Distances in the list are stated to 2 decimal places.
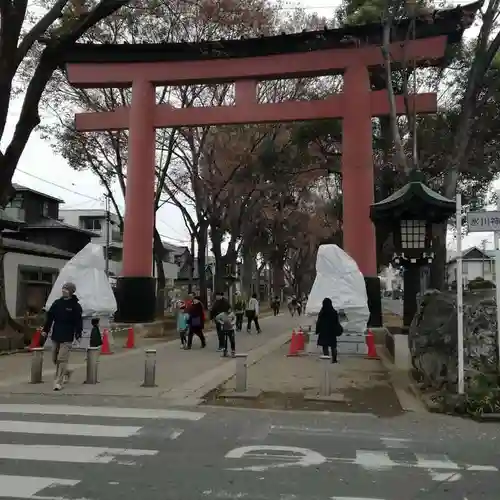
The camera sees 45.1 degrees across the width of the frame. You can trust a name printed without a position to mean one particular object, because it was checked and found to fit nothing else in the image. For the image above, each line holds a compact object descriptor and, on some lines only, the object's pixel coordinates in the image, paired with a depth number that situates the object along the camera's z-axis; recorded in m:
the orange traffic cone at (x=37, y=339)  15.63
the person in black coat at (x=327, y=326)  12.73
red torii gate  18.42
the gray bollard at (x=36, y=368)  10.87
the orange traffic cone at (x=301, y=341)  16.56
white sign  9.21
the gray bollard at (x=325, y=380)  10.03
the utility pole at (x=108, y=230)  41.83
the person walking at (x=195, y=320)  17.59
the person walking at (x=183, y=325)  18.22
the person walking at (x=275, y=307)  47.50
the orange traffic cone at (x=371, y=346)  15.53
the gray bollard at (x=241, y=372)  10.29
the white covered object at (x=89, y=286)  16.64
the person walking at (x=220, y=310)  16.70
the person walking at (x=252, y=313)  25.83
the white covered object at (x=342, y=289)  15.45
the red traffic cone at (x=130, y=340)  17.99
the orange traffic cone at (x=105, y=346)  16.30
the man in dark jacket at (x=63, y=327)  10.16
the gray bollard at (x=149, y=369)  10.74
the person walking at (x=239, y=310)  25.55
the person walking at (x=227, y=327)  16.00
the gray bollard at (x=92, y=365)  10.96
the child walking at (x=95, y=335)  14.73
